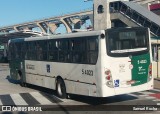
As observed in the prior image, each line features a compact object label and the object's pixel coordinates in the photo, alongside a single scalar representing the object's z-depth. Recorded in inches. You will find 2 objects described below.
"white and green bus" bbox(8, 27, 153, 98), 486.0
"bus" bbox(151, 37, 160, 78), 935.0
